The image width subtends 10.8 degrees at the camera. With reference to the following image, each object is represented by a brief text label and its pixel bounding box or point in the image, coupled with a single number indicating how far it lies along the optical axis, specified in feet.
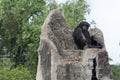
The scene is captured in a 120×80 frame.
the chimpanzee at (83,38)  50.44
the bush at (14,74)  85.92
